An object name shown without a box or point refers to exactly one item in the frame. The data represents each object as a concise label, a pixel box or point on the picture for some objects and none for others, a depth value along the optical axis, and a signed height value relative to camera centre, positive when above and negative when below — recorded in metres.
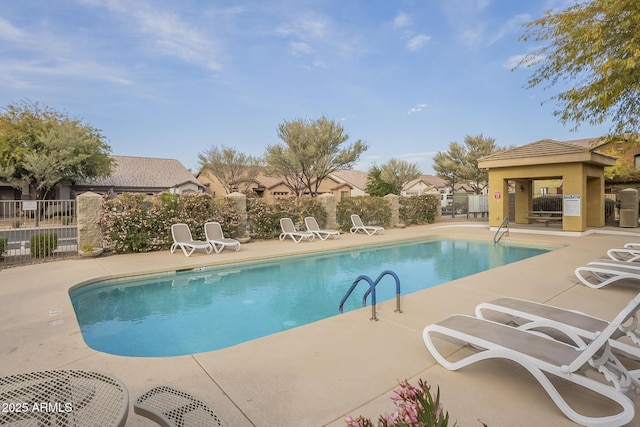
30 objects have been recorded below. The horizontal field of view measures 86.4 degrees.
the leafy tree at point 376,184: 39.97 +3.05
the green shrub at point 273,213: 14.10 -0.08
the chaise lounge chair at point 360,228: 16.35 -0.87
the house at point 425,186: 51.88 +3.66
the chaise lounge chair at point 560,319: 3.13 -1.17
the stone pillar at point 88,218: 10.41 -0.14
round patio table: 1.73 -1.03
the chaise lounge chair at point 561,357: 2.46 -1.21
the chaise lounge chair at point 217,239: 11.19 -0.93
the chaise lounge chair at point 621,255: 7.55 -1.18
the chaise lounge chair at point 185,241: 10.67 -0.93
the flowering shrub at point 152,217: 10.70 -0.17
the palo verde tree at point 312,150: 26.75 +4.88
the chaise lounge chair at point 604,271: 5.92 -1.18
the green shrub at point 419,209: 20.34 +0.02
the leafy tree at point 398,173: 44.09 +4.75
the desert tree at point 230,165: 38.59 +5.28
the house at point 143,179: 33.53 +3.76
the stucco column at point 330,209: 16.66 +0.06
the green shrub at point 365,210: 17.50 -0.01
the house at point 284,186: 40.59 +3.27
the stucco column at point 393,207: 19.39 +0.14
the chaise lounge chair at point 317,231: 14.32 -0.86
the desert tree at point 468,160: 34.19 +5.06
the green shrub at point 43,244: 9.78 -0.86
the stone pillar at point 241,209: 13.41 +0.10
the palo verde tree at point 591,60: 6.87 +3.52
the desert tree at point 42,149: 24.62 +4.86
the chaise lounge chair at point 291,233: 14.03 -0.91
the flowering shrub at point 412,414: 1.37 -0.84
